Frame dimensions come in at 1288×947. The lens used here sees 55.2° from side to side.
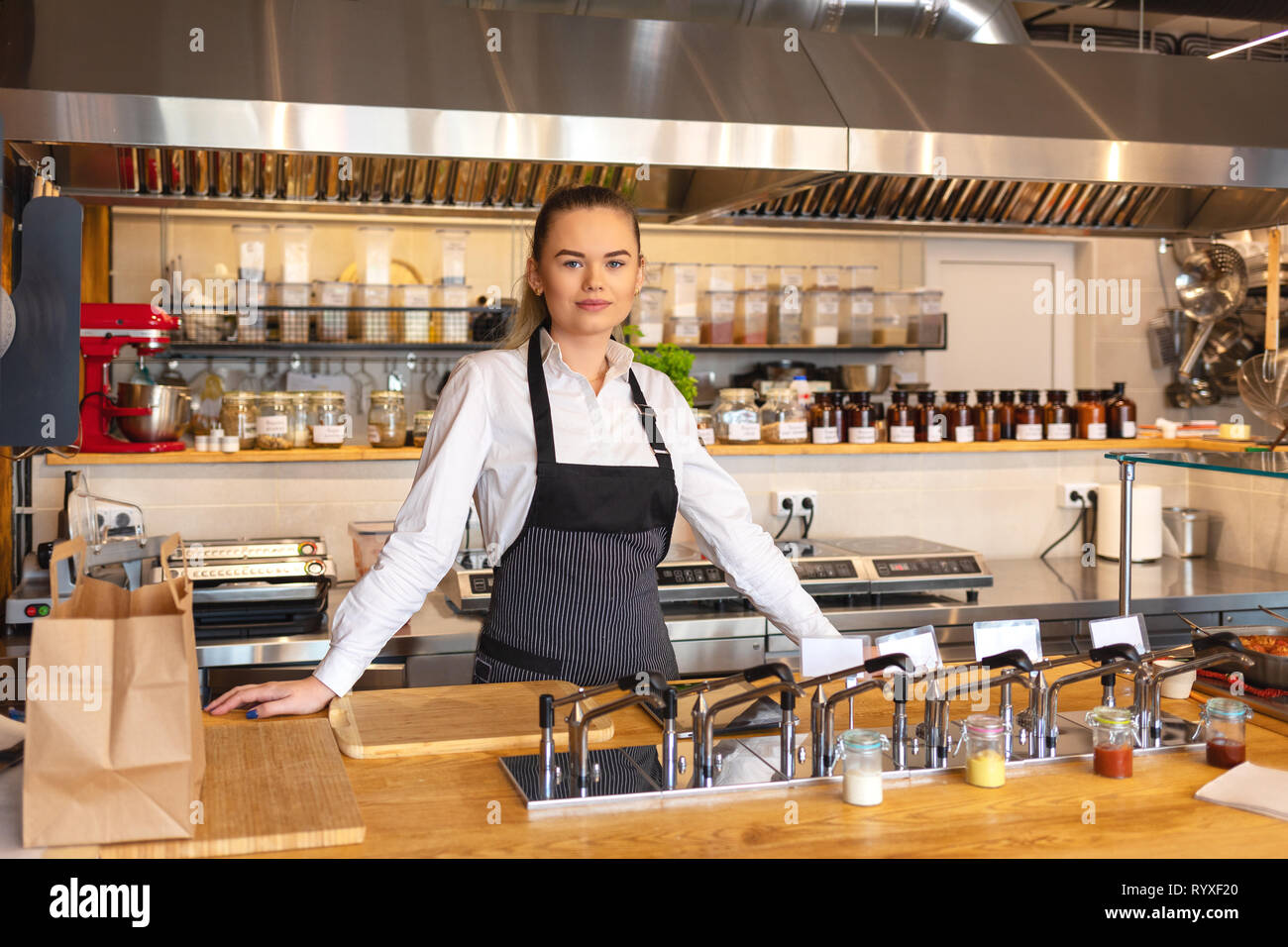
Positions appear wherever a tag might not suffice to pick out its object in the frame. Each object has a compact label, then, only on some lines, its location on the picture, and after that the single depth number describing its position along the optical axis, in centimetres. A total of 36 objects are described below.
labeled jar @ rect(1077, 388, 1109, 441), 421
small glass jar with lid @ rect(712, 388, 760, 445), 392
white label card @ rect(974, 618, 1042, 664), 176
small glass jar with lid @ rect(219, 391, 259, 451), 360
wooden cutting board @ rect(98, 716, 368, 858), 131
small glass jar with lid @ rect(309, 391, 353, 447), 365
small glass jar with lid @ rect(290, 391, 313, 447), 369
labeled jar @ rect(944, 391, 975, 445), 411
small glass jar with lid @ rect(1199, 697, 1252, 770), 163
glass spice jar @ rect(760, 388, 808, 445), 396
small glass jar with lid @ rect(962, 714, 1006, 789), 154
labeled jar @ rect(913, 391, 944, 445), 409
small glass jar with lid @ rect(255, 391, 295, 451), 361
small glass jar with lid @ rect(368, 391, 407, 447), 373
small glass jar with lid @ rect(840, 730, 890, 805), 146
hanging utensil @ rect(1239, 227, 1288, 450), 275
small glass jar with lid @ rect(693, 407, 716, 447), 388
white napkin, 145
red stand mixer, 307
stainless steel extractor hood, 275
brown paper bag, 124
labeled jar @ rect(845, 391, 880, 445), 400
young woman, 203
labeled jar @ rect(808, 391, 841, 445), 400
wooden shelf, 346
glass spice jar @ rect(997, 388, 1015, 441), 424
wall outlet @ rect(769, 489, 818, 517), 398
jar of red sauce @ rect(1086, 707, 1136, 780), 158
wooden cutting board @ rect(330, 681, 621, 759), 168
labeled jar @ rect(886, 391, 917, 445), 406
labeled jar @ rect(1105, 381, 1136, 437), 425
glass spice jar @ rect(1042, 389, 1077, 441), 417
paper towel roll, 408
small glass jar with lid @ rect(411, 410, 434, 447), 381
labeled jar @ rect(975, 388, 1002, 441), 414
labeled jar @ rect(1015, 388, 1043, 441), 418
